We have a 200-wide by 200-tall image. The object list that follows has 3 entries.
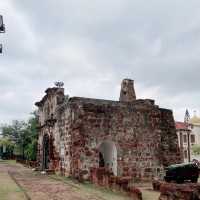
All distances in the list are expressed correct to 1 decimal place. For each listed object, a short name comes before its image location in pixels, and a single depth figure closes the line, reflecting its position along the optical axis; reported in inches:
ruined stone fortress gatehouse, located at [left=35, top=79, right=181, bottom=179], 458.9
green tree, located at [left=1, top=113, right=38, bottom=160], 1162.4
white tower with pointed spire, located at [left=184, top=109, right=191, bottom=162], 1182.3
